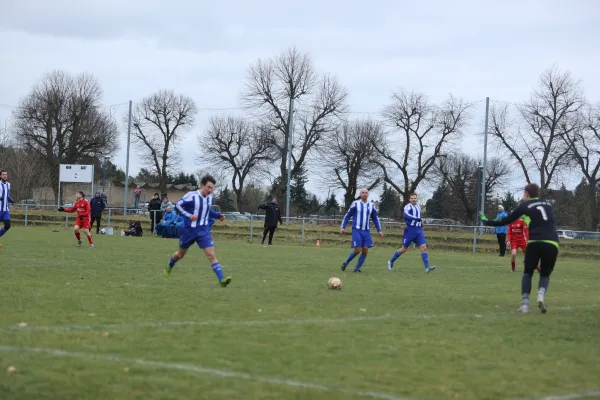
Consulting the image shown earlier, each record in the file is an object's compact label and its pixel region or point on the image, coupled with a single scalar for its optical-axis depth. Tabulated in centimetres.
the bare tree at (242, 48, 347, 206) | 6150
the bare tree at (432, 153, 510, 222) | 7138
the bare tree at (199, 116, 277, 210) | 7644
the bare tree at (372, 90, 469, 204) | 6047
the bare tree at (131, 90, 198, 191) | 7331
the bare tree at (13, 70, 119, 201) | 6512
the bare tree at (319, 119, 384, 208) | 6481
